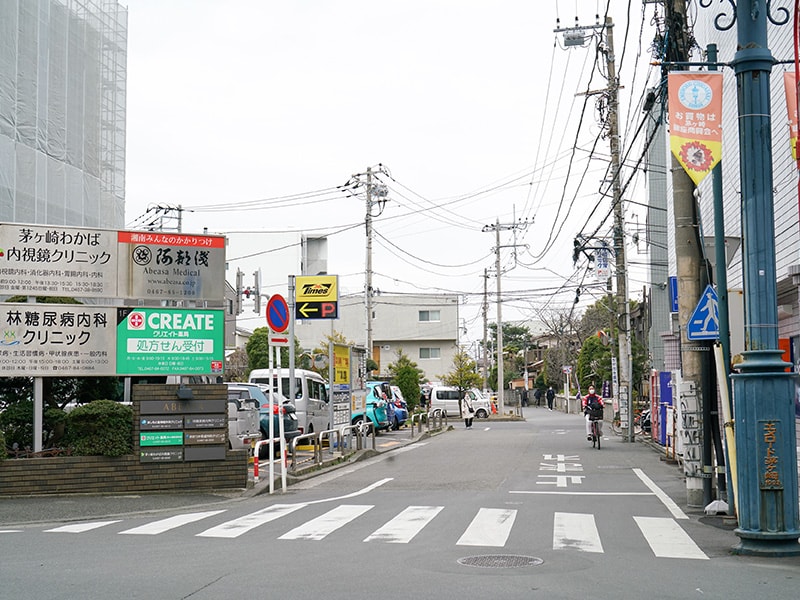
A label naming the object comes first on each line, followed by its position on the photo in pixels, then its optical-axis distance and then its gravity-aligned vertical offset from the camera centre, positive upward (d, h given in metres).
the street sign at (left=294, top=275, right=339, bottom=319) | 26.81 +2.20
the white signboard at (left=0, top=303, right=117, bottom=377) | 14.89 +0.54
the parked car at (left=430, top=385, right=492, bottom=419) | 51.25 -2.10
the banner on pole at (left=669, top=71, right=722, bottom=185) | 9.81 +2.76
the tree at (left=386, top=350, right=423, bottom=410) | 43.97 -0.81
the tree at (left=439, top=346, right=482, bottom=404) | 50.78 -0.53
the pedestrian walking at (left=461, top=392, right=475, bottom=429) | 39.75 -2.15
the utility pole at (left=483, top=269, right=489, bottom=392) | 60.75 +4.39
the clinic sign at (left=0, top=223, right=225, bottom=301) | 15.00 +1.91
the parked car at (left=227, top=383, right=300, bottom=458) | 20.85 -1.01
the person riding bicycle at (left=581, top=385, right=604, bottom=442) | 25.58 -1.28
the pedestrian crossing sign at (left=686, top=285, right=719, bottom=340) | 11.84 +0.63
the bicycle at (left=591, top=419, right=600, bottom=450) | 25.62 -1.98
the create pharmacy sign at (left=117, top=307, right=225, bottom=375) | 15.45 +0.50
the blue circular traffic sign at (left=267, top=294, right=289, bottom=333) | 15.35 +0.98
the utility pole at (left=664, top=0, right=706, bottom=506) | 12.54 +1.46
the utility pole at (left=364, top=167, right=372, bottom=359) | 40.41 +3.65
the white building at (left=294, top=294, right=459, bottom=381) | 70.38 +2.89
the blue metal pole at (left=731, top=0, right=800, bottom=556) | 8.42 -0.02
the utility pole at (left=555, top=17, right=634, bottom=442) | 29.17 +4.19
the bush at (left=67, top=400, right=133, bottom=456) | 14.64 -1.00
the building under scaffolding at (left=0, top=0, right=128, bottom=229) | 22.03 +7.28
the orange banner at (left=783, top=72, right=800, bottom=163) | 8.95 +2.76
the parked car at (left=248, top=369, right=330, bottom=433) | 24.44 -0.91
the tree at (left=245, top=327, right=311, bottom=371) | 48.69 +0.97
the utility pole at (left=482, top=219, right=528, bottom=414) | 49.88 +3.12
